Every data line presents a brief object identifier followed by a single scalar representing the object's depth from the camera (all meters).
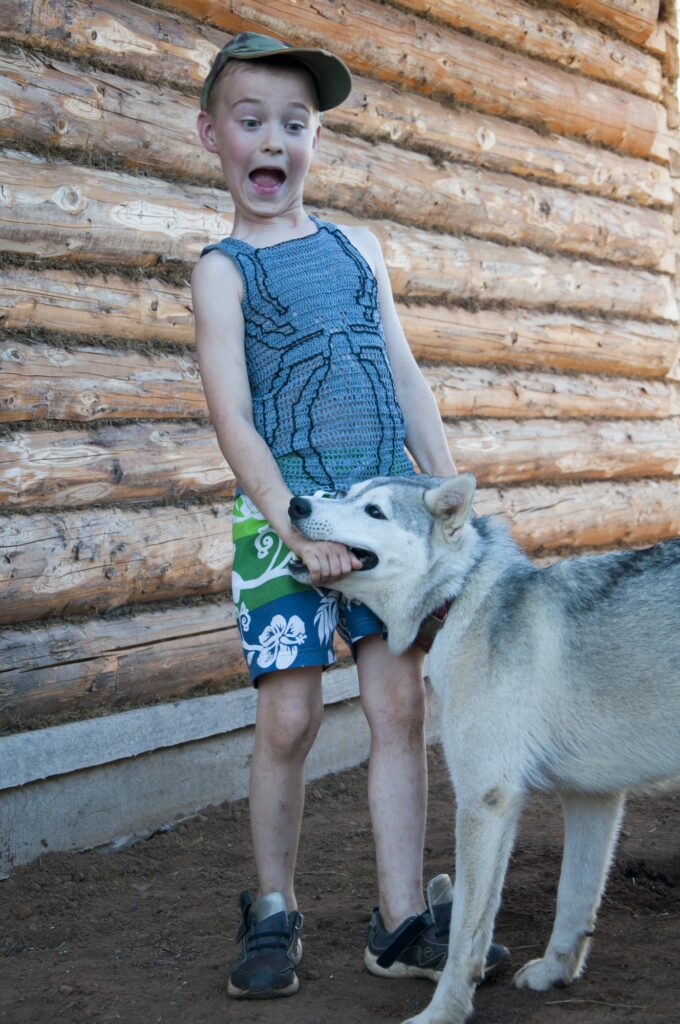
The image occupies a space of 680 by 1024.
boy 3.45
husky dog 3.14
